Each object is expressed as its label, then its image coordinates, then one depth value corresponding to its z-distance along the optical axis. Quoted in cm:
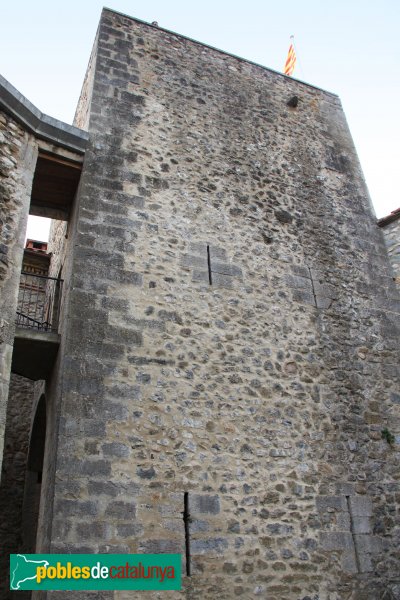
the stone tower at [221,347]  475
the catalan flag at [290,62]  1001
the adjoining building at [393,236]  754
